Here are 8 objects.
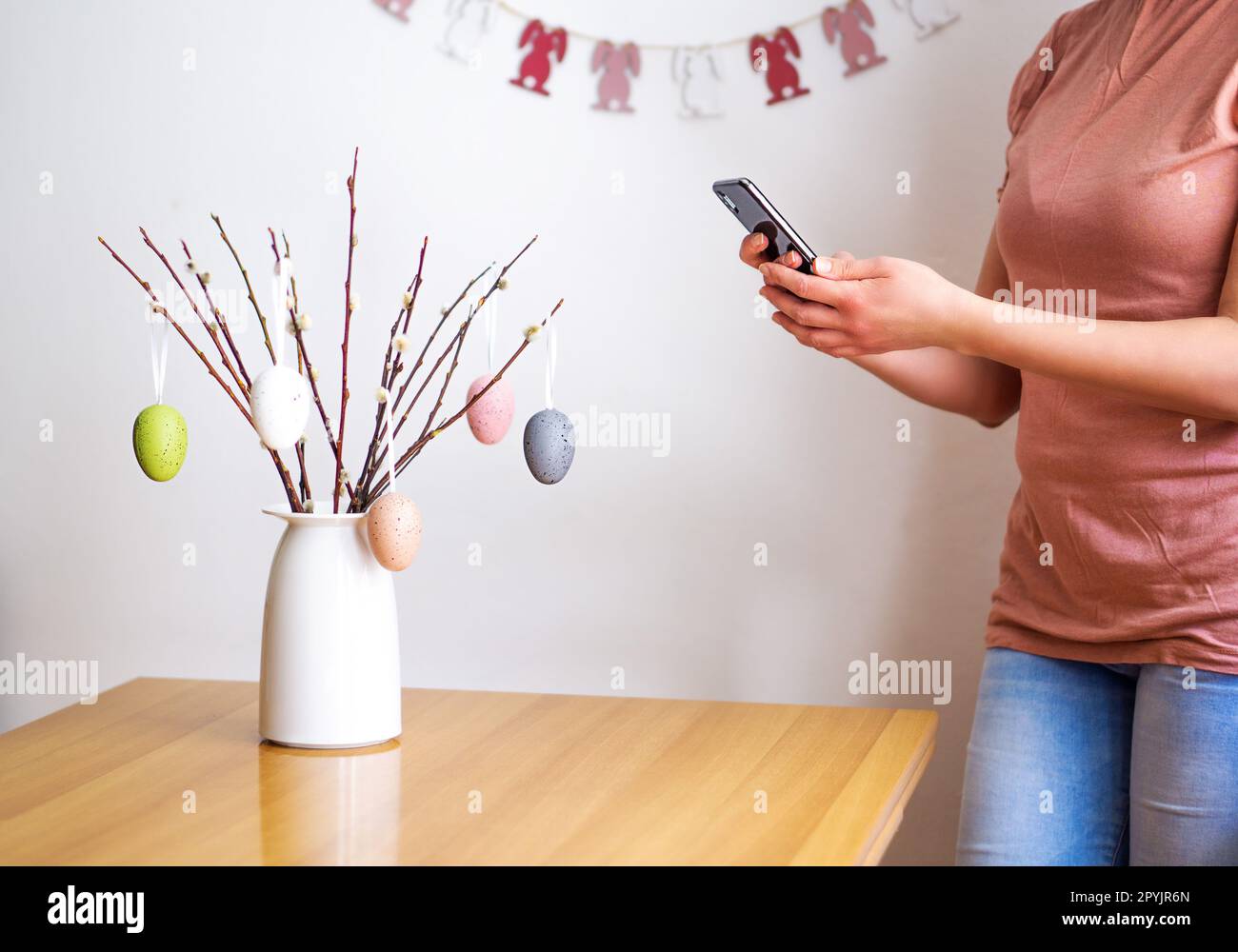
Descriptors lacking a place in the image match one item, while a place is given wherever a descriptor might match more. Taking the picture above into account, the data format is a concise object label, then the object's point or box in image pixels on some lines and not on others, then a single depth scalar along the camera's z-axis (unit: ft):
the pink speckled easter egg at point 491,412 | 3.68
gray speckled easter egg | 3.58
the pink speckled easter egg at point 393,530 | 3.36
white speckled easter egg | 3.26
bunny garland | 4.89
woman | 3.27
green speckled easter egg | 3.44
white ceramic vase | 3.41
